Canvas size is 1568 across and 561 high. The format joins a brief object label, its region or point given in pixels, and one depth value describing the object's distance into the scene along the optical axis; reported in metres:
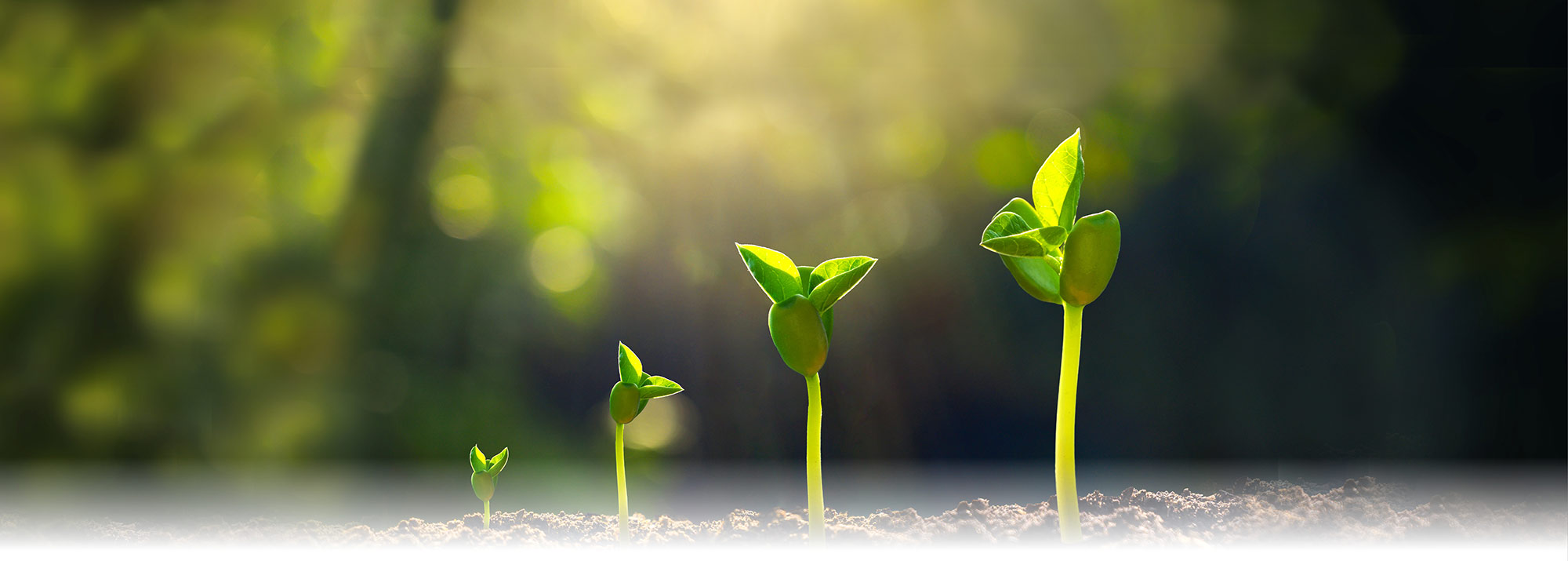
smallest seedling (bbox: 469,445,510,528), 0.64
